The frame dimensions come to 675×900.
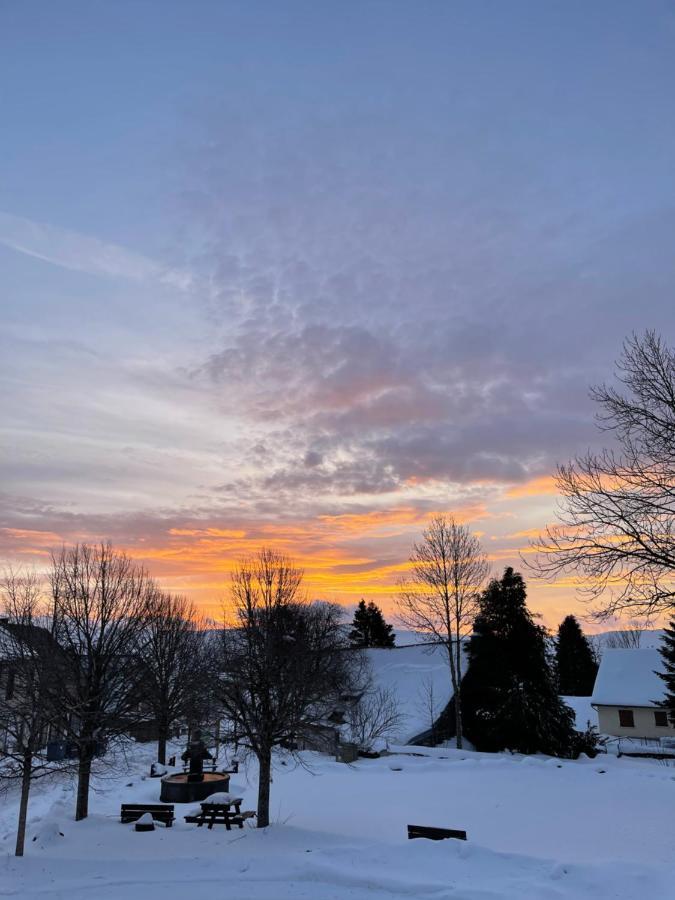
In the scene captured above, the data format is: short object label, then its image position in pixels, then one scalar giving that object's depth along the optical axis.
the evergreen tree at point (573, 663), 75.12
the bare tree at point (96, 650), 19.91
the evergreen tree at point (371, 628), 73.69
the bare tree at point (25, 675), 17.03
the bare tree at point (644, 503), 11.48
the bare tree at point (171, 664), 32.41
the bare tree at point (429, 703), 41.92
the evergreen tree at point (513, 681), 32.44
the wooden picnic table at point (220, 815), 18.30
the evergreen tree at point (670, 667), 37.49
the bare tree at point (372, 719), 39.03
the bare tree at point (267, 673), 19.02
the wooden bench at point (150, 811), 18.98
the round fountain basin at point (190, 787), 24.12
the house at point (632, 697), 44.41
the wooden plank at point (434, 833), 14.89
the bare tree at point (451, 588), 38.00
